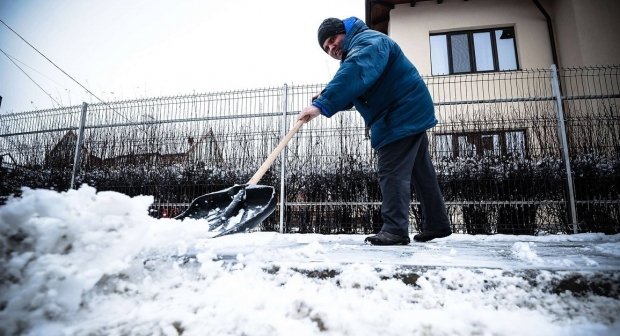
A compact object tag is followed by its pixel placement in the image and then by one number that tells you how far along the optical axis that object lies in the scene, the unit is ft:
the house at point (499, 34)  23.62
